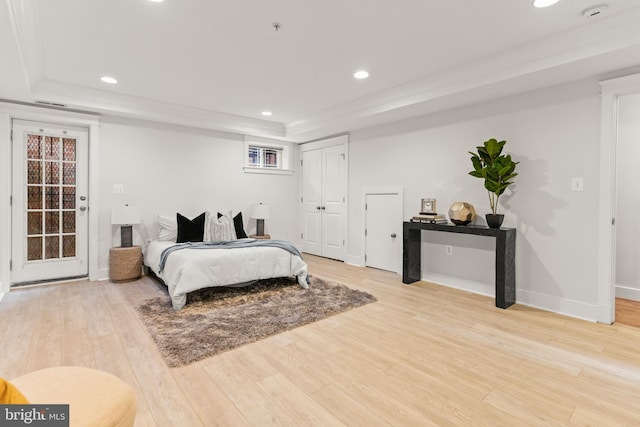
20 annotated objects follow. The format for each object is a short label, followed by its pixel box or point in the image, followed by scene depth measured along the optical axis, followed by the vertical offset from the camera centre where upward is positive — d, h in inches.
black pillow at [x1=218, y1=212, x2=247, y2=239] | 201.3 -9.5
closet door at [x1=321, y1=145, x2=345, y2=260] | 221.6 +7.6
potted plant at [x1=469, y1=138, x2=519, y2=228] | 129.3 +17.3
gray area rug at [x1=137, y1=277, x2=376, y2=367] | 98.0 -39.4
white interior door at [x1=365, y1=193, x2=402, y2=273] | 186.9 -11.4
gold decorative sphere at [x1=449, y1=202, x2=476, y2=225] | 144.3 -0.4
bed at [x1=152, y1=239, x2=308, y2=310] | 129.4 -23.8
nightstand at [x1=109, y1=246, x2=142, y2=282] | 166.6 -27.8
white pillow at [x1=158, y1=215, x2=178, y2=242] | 183.9 -10.5
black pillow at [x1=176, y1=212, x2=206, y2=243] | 181.3 -10.4
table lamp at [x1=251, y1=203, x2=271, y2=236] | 216.5 -0.5
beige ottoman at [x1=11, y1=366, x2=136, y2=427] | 40.1 -25.0
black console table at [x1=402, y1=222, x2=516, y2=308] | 129.0 -17.0
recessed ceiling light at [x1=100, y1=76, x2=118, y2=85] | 141.6 +58.8
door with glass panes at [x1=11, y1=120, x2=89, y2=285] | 156.8 +4.0
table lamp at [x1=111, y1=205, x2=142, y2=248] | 165.8 -3.8
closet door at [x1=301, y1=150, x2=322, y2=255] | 240.4 +7.5
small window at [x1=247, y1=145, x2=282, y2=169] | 238.4 +41.8
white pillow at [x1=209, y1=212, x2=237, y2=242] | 187.0 -10.8
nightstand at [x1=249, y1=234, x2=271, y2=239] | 211.1 -16.8
